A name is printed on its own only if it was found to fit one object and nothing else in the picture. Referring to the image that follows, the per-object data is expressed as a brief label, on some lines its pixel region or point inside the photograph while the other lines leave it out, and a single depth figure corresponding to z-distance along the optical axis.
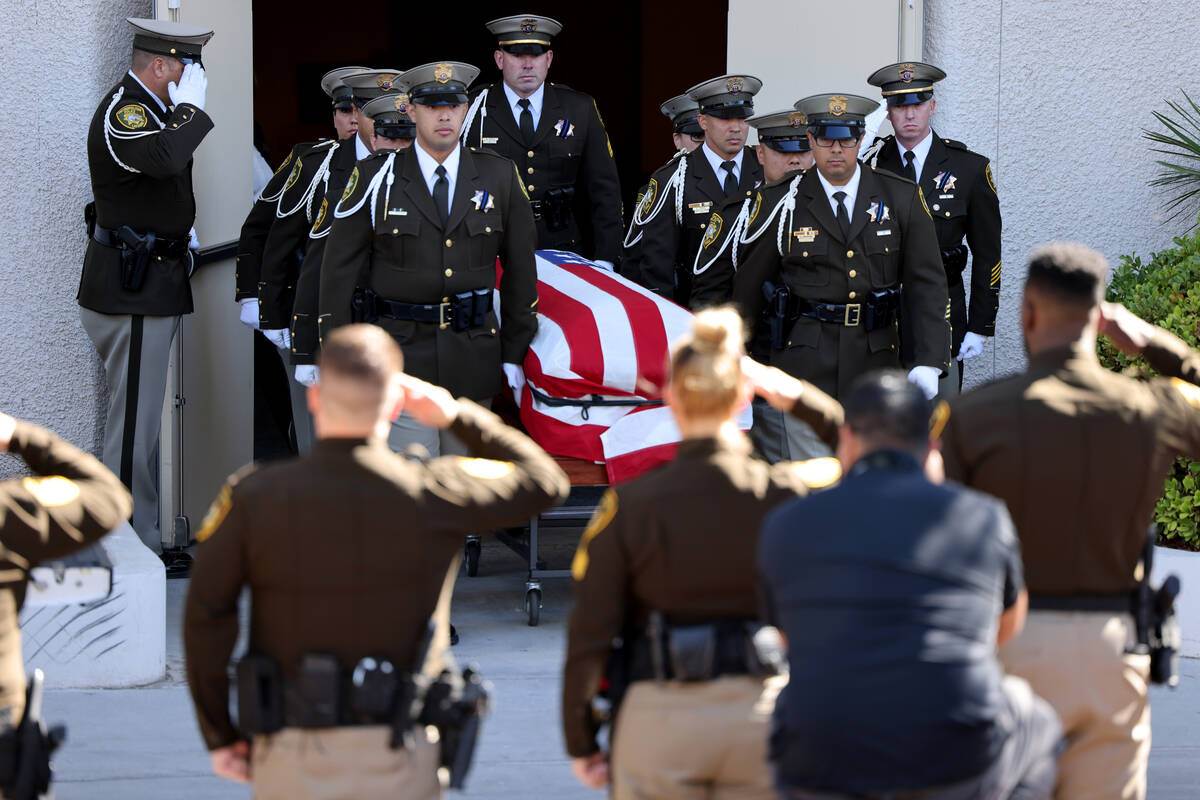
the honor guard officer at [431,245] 10.84
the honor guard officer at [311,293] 11.81
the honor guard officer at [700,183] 13.58
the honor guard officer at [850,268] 11.29
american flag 11.12
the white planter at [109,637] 9.66
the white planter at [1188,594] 10.70
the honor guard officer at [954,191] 12.88
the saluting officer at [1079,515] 5.91
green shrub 10.99
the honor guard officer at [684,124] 15.13
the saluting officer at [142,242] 12.21
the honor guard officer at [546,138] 13.35
